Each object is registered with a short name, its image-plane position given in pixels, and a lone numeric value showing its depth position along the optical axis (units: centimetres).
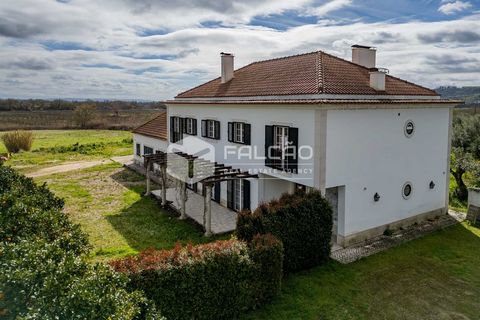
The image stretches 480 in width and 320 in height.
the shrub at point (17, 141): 4325
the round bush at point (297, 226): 1191
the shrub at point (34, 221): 914
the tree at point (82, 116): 6519
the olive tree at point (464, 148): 2125
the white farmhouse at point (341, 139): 1452
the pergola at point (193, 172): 1666
